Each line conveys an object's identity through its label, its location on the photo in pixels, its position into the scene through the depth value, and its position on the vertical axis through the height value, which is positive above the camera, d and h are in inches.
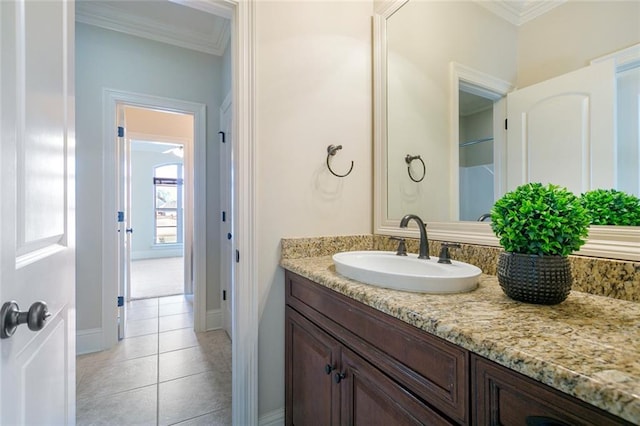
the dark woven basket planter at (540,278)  27.2 -6.5
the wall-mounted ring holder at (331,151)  58.4 +12.4
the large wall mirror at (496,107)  33.3 +16.1
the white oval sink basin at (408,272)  32.0 -8.1
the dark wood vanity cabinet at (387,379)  19.4 -15.7
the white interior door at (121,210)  97.0 +0.5
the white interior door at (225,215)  102.1 -1.4
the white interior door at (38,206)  21.3 +0.5
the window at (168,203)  276.1 +8.1
